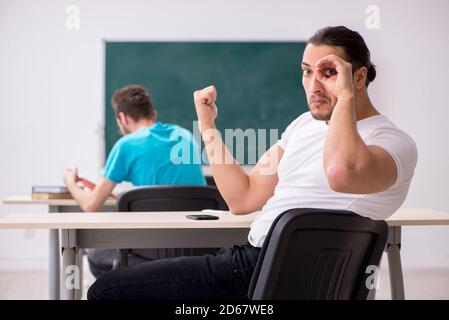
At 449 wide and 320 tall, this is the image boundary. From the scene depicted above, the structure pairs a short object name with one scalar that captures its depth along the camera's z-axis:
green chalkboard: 4.71
